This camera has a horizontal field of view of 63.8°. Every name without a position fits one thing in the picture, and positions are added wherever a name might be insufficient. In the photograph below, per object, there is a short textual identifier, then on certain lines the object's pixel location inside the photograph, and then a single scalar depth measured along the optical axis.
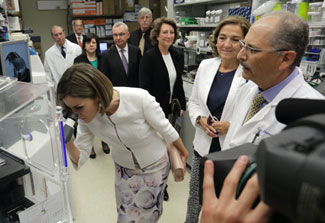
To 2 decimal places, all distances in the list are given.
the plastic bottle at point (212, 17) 2.99
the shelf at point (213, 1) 3.06
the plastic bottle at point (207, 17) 3.06
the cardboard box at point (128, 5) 6.05
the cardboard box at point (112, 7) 5.97
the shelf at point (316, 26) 1.76
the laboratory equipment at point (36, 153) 1.00
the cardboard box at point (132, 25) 6.11
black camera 0.29
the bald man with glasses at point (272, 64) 0.97
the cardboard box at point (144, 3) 6.18
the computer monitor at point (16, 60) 1.86
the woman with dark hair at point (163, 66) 2.46
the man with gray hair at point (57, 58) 3.57
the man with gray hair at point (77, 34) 4.62
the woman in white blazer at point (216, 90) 1.65
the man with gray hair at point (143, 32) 3.54
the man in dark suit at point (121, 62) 2.96
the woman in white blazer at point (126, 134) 1.14
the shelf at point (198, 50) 3.09
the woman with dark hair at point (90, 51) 3.10
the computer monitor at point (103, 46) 4.76
